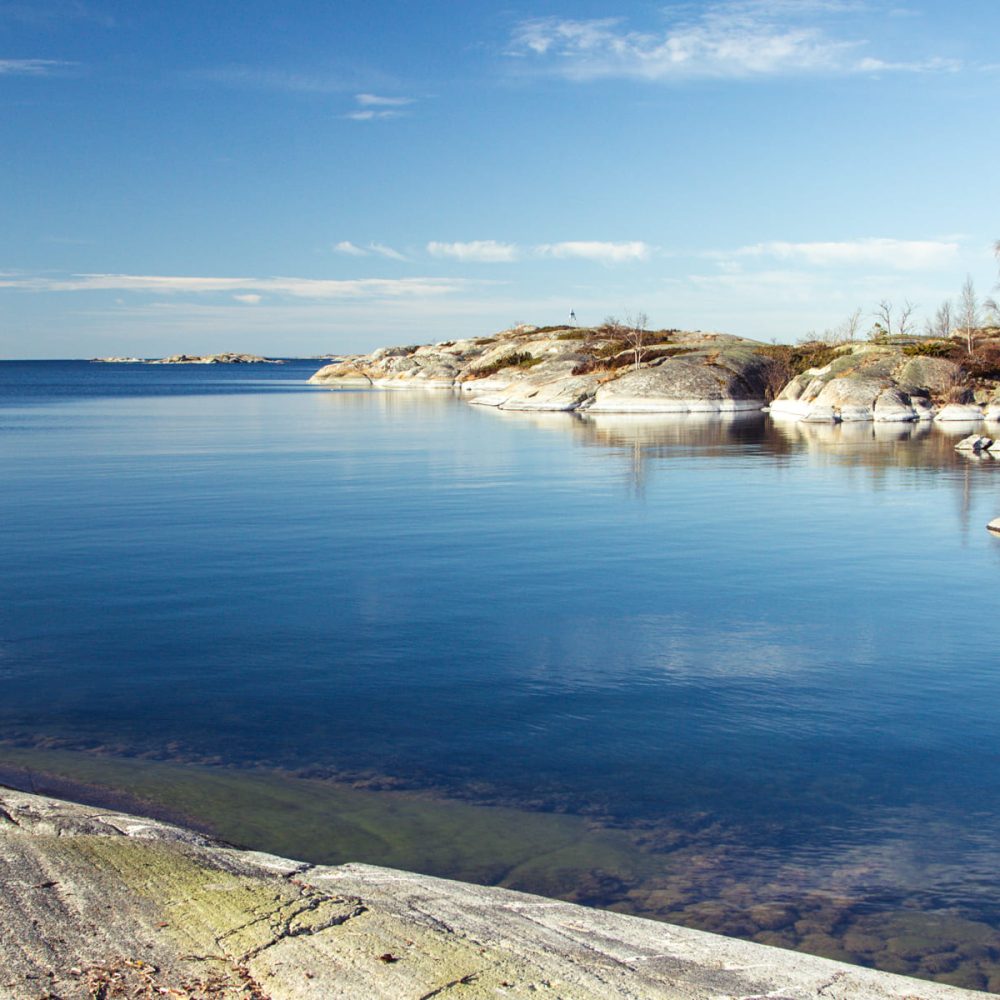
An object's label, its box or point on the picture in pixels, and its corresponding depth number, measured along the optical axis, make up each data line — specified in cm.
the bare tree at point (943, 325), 11719
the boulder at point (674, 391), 7156
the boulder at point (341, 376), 15209
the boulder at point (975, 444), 4156
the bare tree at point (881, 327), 12749
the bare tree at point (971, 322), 8006
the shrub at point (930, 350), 7131
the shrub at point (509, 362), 11019
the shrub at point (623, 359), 8724
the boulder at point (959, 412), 6216
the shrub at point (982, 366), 6994
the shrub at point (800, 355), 8000
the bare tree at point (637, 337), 8750
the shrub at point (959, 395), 6438
